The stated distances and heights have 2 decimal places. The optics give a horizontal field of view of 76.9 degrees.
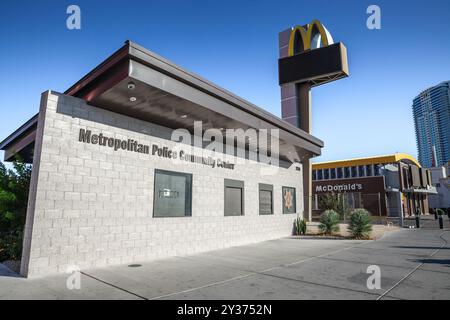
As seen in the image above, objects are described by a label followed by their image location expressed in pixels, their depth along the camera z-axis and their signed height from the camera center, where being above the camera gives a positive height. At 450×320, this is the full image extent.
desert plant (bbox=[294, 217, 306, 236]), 17.56 -1.15
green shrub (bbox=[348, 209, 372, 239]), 15.62 -0.91
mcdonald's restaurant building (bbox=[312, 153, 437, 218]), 38.50 +3.77
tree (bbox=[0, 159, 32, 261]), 8.78 +0.06
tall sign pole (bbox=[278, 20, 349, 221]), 27.03 +13.69
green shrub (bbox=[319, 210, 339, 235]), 17.30 -0.89
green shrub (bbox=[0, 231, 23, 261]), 8.63 -1.16
